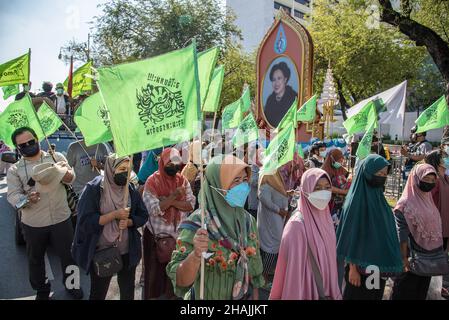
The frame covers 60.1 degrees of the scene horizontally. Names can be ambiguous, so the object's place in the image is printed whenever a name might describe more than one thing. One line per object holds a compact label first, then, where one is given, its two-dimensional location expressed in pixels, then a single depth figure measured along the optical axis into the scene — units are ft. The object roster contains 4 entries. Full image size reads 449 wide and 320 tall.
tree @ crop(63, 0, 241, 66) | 69.10
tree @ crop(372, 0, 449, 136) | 34.22
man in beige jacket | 11.87
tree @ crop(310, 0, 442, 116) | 62.28
